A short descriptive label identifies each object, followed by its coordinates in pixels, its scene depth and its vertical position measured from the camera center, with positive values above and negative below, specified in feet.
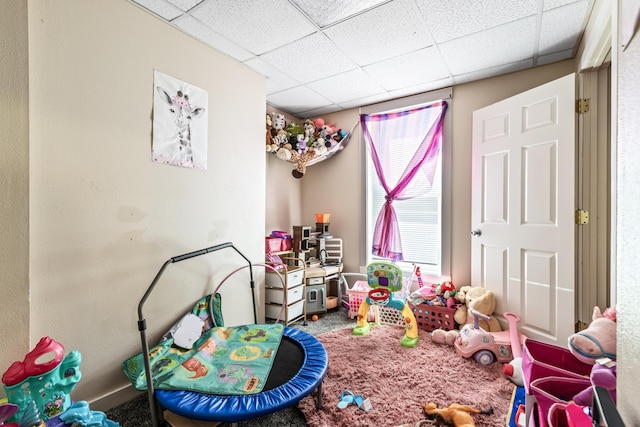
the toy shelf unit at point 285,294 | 8.73 -2.60
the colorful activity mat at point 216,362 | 4.83 -2.92
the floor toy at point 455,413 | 4.67 -3.48
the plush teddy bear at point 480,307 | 7.73 -2.62
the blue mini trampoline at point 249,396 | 4.23 -2.97
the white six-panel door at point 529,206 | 6.52 +0.19
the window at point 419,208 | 9.57 +0.18
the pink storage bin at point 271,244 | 9.64 -1.09
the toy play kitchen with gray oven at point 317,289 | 9.77 -2.67
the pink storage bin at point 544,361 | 4.11 -2.34
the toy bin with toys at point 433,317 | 8.29 -3.14
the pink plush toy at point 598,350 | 3.28 -1.82
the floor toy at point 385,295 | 8.05 -2.42
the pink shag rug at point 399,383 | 5.00 -3.61
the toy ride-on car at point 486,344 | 6.76 -3.20
